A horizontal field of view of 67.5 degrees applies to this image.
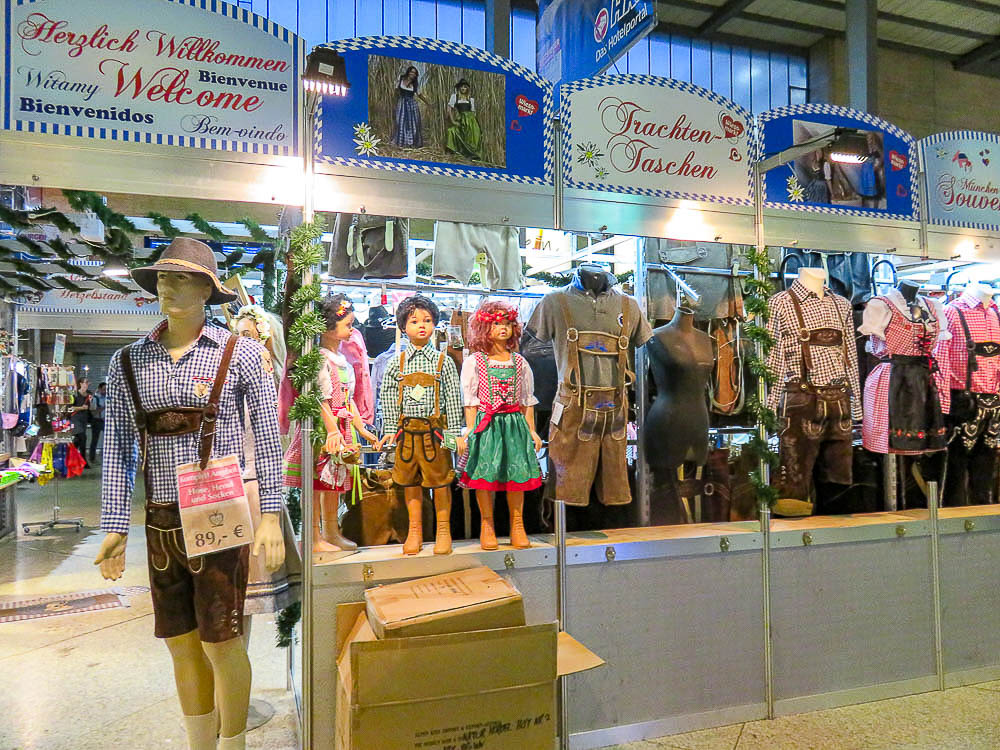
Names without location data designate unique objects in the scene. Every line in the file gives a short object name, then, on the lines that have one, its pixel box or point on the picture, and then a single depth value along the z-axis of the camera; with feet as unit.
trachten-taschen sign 12.20
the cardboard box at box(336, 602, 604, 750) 8.00
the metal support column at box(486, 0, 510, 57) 29.07
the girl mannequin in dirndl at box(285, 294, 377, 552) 10.36
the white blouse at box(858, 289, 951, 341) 13.96
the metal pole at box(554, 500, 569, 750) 11.00
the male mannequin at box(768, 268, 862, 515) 13.10
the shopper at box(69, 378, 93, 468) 40.16
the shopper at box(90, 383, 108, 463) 45.24
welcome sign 9.16
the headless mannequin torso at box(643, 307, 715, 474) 12.93
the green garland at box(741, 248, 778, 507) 12.69
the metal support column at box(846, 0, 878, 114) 30.50
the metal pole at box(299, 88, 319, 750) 9.85
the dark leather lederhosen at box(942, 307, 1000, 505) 14.75
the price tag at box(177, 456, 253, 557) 8.18
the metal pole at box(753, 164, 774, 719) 12.10
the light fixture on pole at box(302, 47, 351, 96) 9.25
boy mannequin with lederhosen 10.55
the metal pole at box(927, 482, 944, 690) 13.19
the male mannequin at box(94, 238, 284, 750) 8.38
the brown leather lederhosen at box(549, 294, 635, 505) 11.63
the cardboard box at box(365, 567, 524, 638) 8.42
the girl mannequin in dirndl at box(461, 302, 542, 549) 10.72
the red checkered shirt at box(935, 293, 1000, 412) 14.64
